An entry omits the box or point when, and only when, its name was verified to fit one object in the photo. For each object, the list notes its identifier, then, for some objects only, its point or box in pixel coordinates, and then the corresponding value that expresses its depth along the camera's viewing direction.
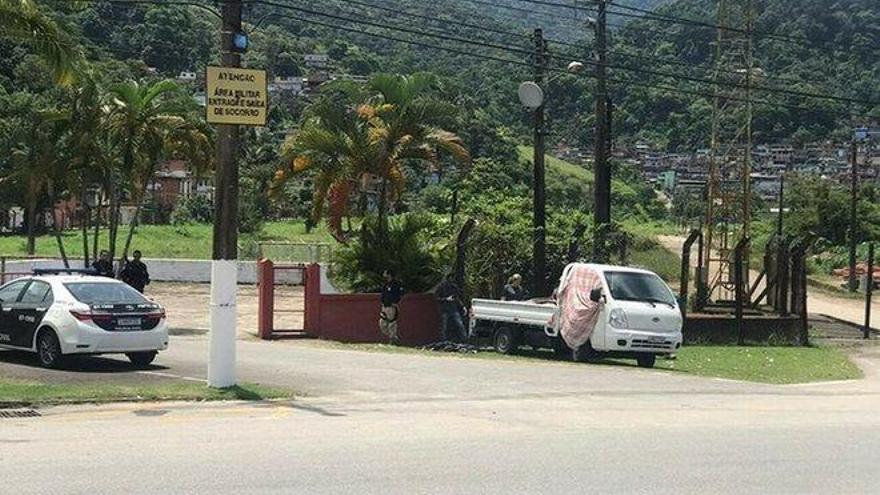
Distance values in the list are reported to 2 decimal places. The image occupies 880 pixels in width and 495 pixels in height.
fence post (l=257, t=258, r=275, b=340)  25.95
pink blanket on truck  22.62
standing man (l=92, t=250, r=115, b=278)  27.82
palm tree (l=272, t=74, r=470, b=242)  27.94
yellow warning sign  15.48
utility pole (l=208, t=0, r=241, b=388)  15.66
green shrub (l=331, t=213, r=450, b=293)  27.47
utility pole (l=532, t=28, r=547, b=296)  27.69
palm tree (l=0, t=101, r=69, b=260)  30.05
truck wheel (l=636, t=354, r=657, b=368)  22.80
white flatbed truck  22.17
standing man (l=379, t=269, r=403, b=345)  26.25
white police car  17.73
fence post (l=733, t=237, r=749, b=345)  30.19
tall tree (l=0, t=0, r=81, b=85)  16.78
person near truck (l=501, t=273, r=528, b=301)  26.14
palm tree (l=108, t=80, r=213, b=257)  28.77
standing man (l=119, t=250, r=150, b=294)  28.38
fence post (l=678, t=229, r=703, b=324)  29.33
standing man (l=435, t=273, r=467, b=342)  25.69
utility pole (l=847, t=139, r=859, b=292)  58.41
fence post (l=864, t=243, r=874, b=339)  34.78
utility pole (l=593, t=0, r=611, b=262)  31.58
